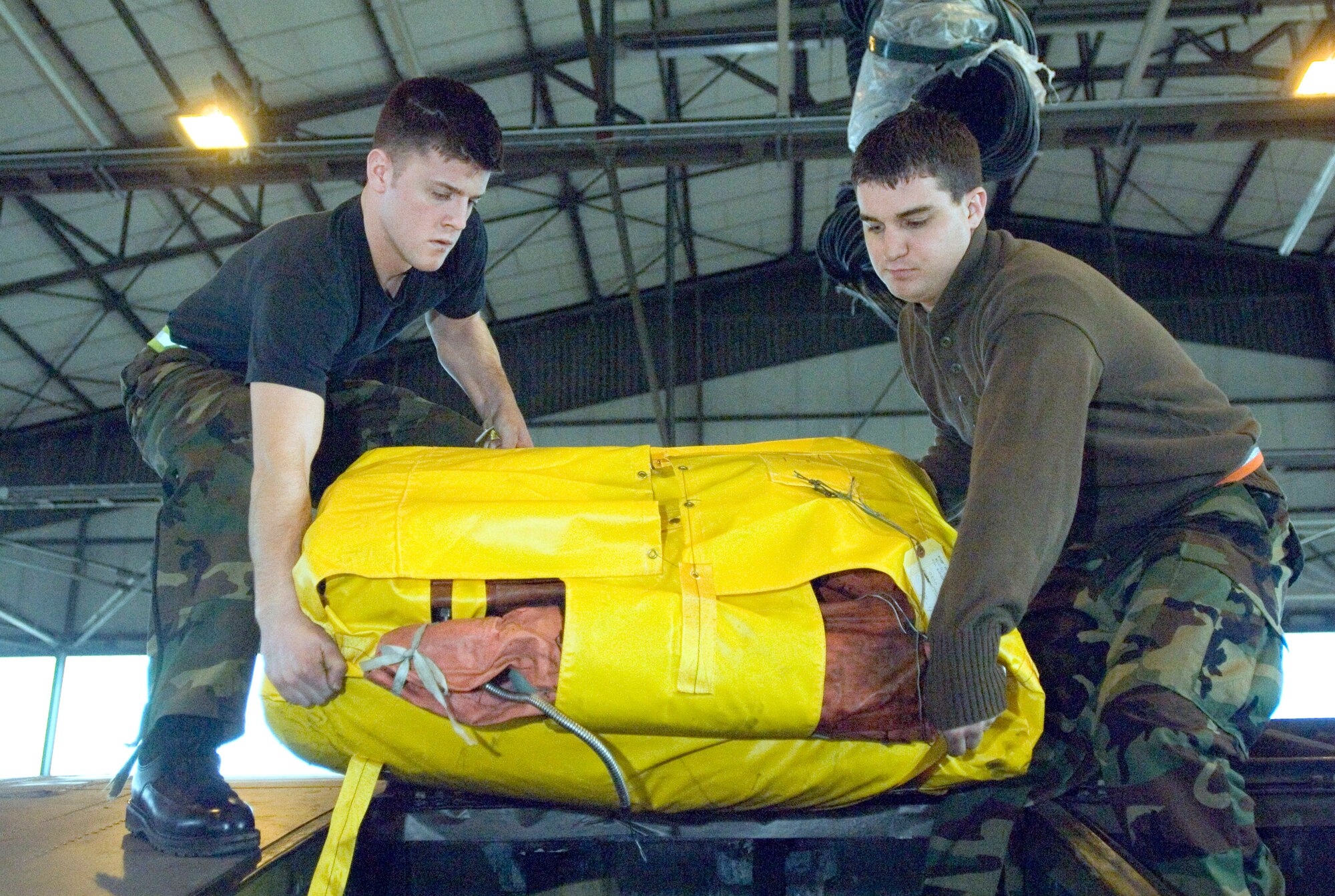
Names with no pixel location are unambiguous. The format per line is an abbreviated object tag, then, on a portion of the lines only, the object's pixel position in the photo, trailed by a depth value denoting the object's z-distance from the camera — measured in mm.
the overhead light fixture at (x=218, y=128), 7469
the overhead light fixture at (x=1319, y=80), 7195
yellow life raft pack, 1656
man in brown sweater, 1647
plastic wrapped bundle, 2607
